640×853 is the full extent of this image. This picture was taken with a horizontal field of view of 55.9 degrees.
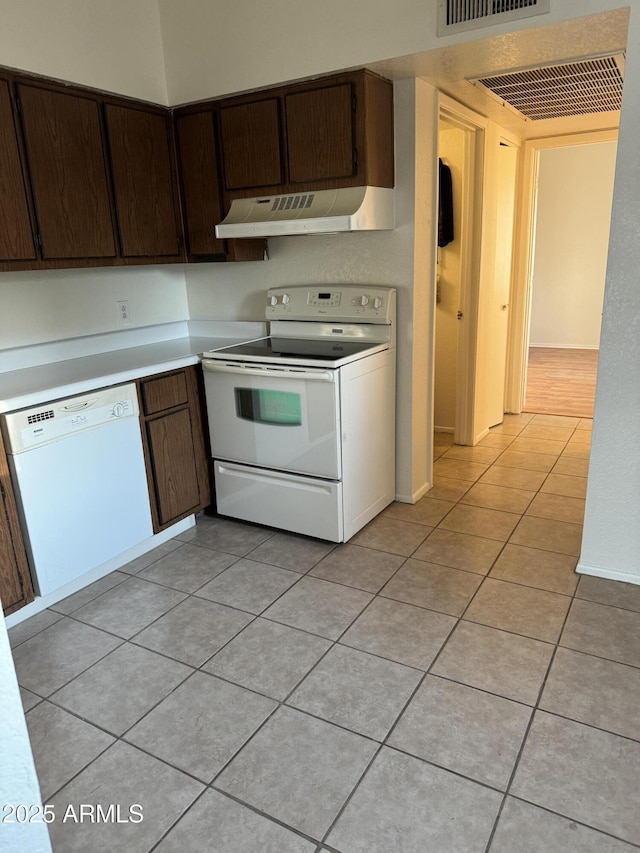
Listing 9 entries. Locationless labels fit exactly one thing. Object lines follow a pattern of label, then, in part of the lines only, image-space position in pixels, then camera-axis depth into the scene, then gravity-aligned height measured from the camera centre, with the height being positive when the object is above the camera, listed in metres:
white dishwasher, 2.33 -0.87
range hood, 2.71 +0.20
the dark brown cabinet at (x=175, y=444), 2.87 -0.88
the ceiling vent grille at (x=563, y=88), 2.86 +0.81
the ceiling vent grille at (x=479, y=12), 2.26 +0.88
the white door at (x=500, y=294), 4.30 -0.32
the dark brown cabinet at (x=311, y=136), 2.71 +0.55
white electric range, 2.83 -0.75
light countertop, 2.38 -0.46
